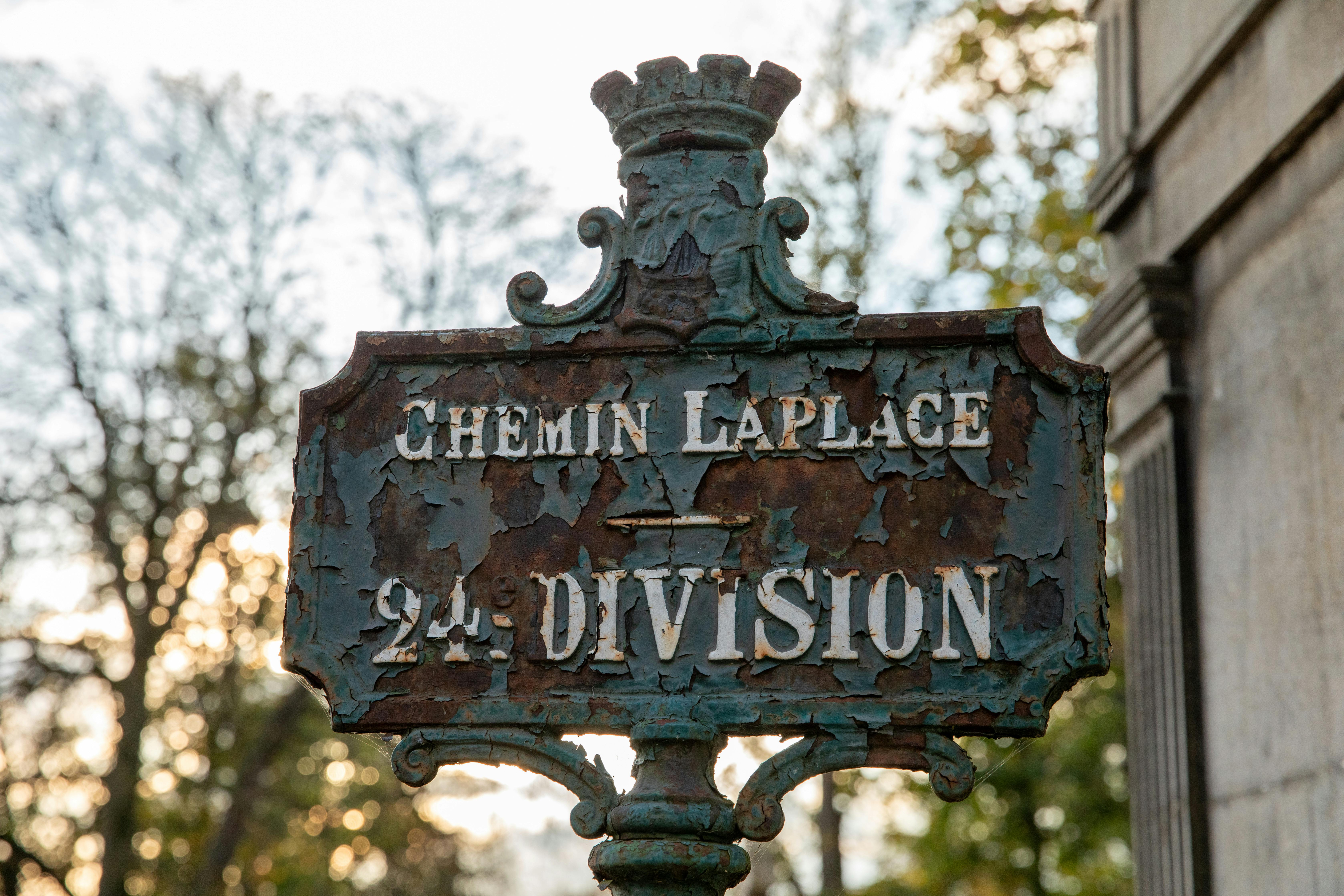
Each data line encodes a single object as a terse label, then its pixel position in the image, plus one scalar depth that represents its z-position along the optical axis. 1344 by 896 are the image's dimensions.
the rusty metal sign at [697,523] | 3.01
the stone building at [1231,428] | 4.29
